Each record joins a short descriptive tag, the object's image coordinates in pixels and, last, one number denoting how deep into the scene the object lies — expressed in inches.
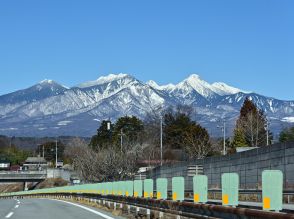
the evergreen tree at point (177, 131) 5054.1
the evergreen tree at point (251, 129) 4210.1
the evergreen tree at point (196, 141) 3828.7
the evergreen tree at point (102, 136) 5697.8
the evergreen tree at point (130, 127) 5403.5
